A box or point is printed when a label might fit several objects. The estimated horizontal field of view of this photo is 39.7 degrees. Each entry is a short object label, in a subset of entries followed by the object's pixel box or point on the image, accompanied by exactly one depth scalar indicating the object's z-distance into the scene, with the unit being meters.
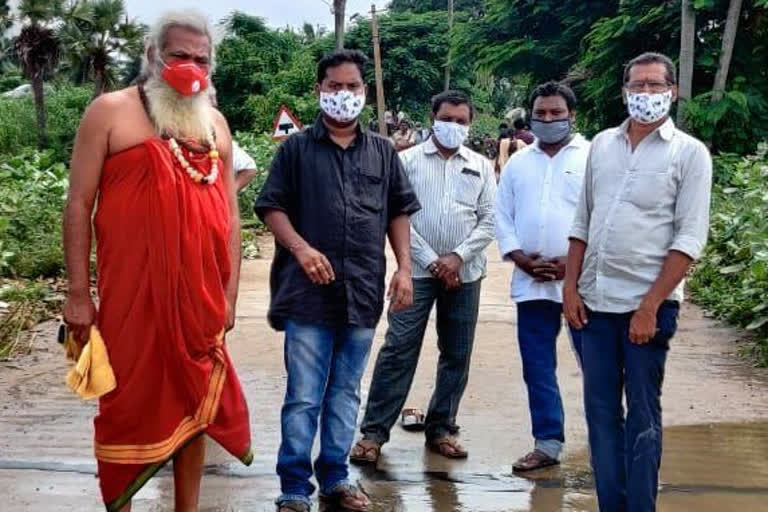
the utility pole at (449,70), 44.33
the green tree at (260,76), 30.83
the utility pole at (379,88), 27.52
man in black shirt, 4.43
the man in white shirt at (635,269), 3.82
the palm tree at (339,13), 27.77
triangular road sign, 18.30
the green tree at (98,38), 34.62
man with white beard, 3.59
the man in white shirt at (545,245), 5.20
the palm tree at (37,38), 35.09
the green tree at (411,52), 47.72
